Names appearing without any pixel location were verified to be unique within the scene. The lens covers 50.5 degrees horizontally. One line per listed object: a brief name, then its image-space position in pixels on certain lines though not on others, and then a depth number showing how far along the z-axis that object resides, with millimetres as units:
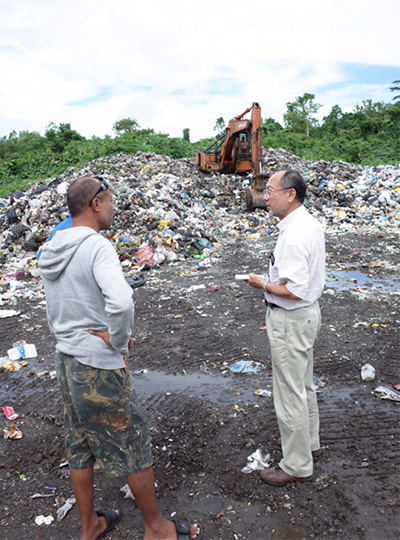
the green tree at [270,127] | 31588
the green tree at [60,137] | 24750
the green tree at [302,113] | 34962
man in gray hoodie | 1839
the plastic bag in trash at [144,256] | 7962
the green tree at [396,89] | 28816
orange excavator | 12281
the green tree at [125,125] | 31352
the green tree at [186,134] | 29178
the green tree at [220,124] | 34000
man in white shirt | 2266
